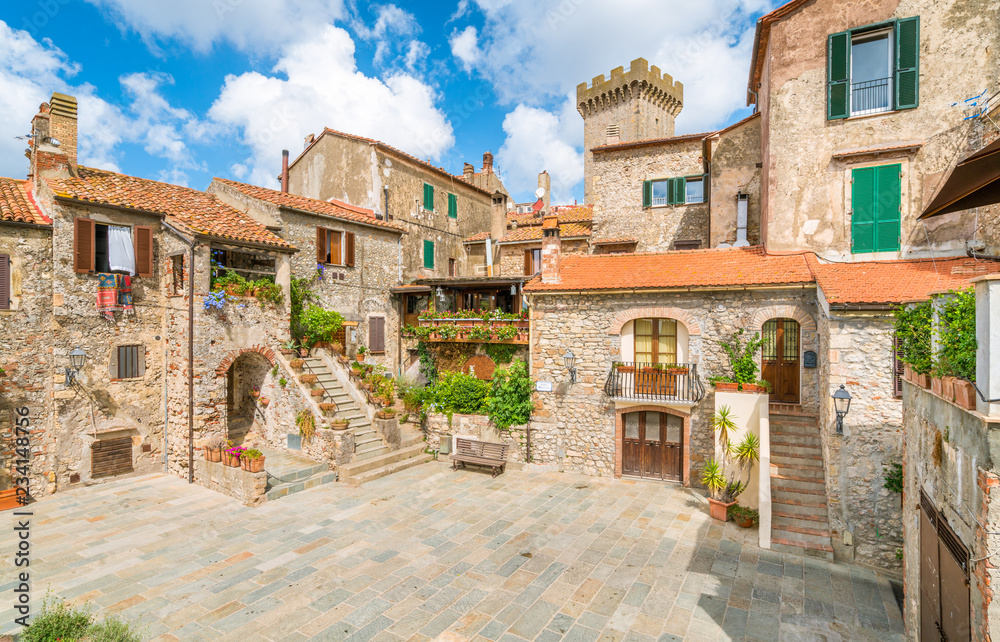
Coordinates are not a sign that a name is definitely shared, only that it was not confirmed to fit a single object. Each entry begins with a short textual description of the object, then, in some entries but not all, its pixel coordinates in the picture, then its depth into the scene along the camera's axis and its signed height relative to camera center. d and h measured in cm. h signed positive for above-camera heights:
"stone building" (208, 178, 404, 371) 1664 +255
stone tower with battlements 3044 +1480
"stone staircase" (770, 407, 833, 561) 925 -379
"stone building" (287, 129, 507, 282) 2055 +612
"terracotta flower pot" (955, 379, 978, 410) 382 -66
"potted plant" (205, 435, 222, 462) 1198 -347
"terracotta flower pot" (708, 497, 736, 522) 1035 -438
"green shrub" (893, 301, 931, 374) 514 -20
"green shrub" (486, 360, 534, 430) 1408 -261
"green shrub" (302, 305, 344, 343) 1588 -23
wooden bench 1349 -421
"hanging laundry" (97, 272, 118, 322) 1195 +62
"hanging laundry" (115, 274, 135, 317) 1231 +62
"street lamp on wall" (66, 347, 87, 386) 1134 -112
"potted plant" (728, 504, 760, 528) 1001 -440
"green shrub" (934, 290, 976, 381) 403 -19
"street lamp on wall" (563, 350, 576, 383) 1336 -138
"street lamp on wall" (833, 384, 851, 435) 889 -171
